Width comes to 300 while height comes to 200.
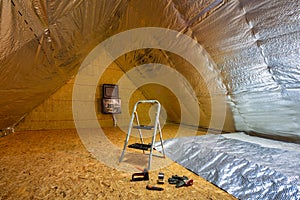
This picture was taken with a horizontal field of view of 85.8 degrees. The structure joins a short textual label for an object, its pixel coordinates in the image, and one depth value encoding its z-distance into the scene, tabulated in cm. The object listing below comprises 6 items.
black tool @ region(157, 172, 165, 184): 111
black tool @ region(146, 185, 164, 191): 101
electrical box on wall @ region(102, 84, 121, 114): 369
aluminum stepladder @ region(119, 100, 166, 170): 134
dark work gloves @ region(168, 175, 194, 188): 107
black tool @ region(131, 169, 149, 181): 115
